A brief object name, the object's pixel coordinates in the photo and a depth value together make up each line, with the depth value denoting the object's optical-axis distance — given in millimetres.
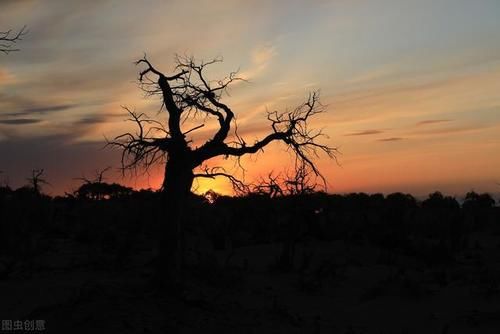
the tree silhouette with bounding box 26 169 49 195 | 27630
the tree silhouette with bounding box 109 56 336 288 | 13297
